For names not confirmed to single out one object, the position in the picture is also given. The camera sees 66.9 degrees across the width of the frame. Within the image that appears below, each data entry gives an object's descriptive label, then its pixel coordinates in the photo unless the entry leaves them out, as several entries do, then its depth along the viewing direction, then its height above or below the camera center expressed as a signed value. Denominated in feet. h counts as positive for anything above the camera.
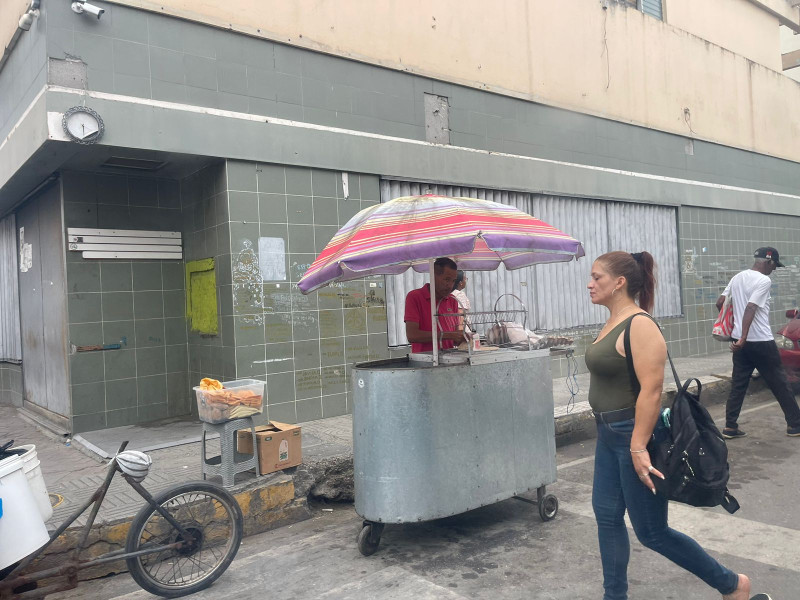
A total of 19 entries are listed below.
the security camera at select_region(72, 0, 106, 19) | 19.40 +10.09
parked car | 27.81 -2.70
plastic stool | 15.72 -3.53
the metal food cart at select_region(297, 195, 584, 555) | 12.66 -2.14
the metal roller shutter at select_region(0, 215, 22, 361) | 30.22 +1.49
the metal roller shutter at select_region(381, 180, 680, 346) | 27.43 +1.95
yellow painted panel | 23.58 +0.83
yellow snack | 16.10 -1.82
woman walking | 9.41 -2.15
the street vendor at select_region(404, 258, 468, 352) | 16.25 -0.12
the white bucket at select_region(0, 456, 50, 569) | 10.14 -3.29
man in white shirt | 21.53 -1.77
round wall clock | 19.04 +6.27
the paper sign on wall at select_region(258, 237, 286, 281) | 22.95 +2.13
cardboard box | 16.42 -3.63
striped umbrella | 12.33 +1.51
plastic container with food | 15.56 -2.26
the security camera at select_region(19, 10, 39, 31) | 19.67 +10.01
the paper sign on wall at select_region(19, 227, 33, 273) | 27.37 +3.15
